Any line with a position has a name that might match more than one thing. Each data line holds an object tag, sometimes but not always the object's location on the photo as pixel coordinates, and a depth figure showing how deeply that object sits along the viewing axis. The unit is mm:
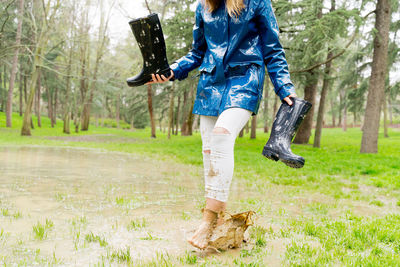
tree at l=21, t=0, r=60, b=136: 17188
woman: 2139
